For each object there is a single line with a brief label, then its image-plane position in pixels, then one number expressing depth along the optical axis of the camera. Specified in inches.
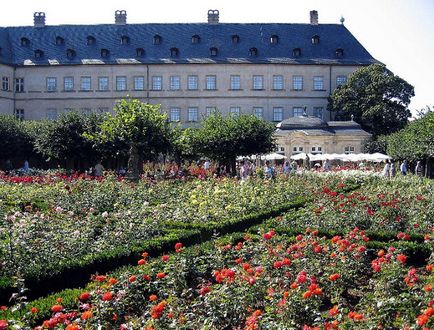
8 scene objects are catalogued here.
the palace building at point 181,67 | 2034.9
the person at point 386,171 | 1083.9
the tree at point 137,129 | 1024.2
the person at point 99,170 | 1102.7
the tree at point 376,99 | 1894.7
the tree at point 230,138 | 1311.5
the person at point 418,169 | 1294.2
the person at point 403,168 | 1216.8
